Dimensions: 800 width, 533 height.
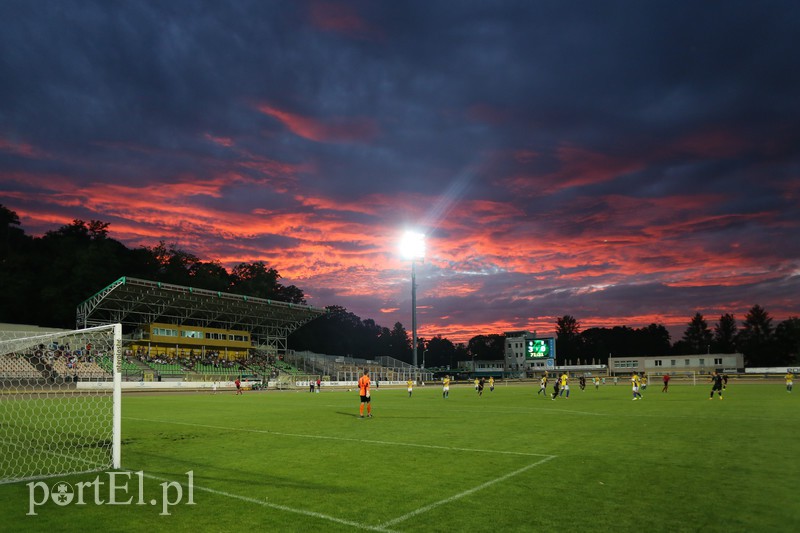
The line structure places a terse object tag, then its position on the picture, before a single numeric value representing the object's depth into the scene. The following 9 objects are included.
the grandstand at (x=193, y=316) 68.50
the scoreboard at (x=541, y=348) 98.37
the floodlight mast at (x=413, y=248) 85.56
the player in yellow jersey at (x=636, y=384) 35.34
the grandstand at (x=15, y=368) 32.64
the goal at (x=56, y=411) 11.15
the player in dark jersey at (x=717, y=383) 33.26
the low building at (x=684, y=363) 109.00
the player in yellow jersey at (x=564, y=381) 35.81
